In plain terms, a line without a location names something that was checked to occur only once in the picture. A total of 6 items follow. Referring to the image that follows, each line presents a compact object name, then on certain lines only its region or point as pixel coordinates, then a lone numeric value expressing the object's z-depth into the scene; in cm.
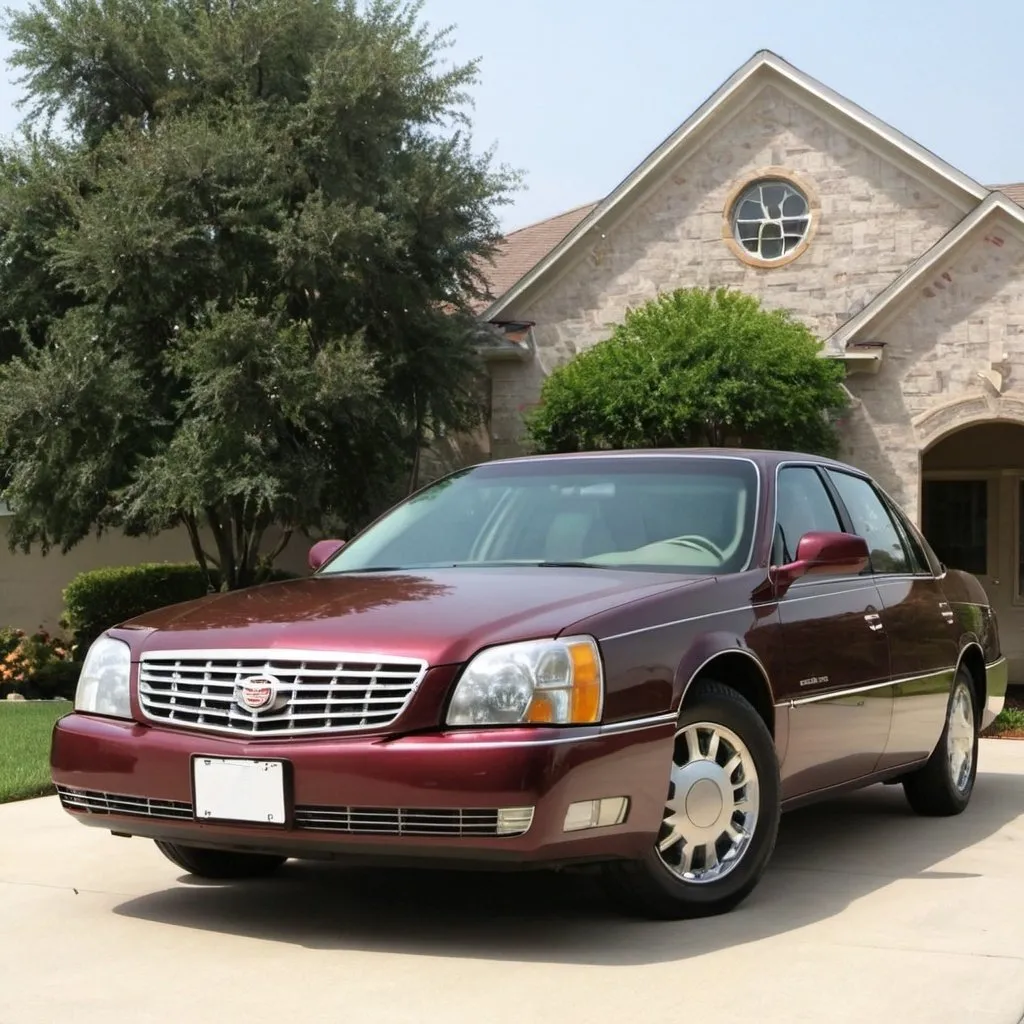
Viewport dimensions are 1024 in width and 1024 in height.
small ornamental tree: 1599
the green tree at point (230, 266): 1578
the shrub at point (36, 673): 1744
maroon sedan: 483
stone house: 1816
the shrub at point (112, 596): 1920
